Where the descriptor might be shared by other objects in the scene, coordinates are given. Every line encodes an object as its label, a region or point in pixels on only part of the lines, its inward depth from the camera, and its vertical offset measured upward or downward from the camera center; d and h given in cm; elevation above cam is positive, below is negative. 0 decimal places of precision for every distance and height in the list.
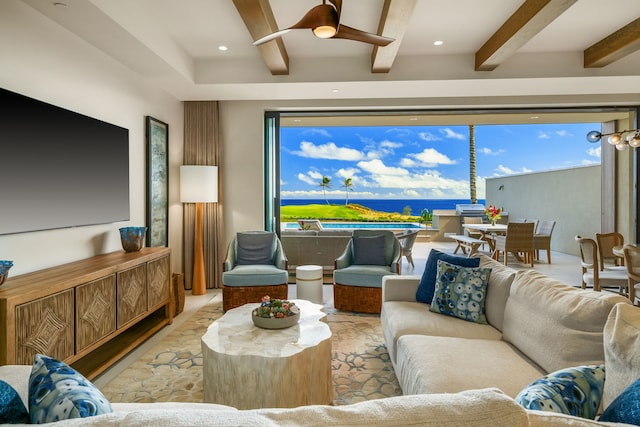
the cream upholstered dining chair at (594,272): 371 -68
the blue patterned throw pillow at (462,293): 246 -57
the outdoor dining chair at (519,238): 617 -48
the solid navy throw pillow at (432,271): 273 -47
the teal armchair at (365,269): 392 -65
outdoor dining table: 659 -36
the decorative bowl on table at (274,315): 235 -69
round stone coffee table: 192 -87
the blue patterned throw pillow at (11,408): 82 -45
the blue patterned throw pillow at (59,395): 85 -46
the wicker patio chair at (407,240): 582 -48
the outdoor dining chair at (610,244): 443 -43
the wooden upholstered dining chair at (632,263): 327 -49
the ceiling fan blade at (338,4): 223 +129
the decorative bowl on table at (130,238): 334 -24
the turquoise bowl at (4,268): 200 -31
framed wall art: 415 +36
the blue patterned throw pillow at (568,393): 92 -49
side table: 396 -80
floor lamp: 467 +33
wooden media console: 191 -63
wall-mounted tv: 224 +33
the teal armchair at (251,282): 392 -76
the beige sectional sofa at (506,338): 159 -74
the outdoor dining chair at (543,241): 677 -58
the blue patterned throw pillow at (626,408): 77 -44
